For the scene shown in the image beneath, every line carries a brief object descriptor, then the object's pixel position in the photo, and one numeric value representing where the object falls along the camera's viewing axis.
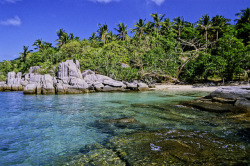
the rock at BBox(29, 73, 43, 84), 23.05
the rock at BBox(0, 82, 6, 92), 28.82
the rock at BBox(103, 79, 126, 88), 25.07
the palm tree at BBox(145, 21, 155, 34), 52.62
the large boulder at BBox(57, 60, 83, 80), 24.86
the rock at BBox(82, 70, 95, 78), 28.22
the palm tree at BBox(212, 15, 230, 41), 45.65
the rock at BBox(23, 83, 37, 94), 20.78
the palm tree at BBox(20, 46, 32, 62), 60.39
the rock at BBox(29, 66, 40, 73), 41.12
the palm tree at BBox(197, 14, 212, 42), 46.22
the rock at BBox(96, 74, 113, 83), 26.11
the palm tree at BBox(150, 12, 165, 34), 52.41
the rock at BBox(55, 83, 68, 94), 21.55
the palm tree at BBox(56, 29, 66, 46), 64.25
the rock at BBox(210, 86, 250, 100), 9.34
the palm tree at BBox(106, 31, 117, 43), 57.94
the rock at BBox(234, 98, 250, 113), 8.26
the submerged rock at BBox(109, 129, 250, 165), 3.42
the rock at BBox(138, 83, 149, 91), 25.77
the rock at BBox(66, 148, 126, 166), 3.50
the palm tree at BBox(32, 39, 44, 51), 64.69
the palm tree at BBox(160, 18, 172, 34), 52.35
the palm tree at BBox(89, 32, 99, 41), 63.69
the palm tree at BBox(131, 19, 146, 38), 52.39
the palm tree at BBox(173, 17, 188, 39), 53.00
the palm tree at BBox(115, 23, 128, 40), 55.54
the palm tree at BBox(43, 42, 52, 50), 64.75
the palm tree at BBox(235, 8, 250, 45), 42.83
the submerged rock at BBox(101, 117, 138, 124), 6.92
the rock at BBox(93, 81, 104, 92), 24.17
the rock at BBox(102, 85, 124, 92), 24.65
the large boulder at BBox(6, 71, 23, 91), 29.23
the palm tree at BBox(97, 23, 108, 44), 57.69
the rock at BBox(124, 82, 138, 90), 25.93
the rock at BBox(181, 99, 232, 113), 8.87
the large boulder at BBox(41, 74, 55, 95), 21.16
